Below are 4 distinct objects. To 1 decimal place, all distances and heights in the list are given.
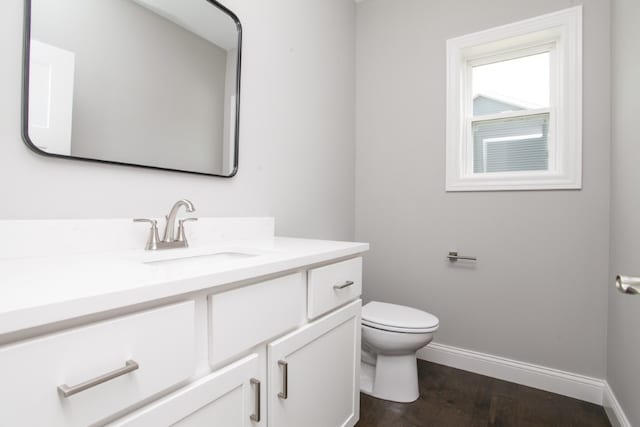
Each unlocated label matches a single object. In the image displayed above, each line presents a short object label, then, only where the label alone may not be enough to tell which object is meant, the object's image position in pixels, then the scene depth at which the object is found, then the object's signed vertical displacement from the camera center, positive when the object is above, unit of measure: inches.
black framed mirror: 35.8 +17.8
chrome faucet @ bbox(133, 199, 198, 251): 42.1 -2.6
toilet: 63.8 -25.6
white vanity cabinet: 18.7 -11.5
